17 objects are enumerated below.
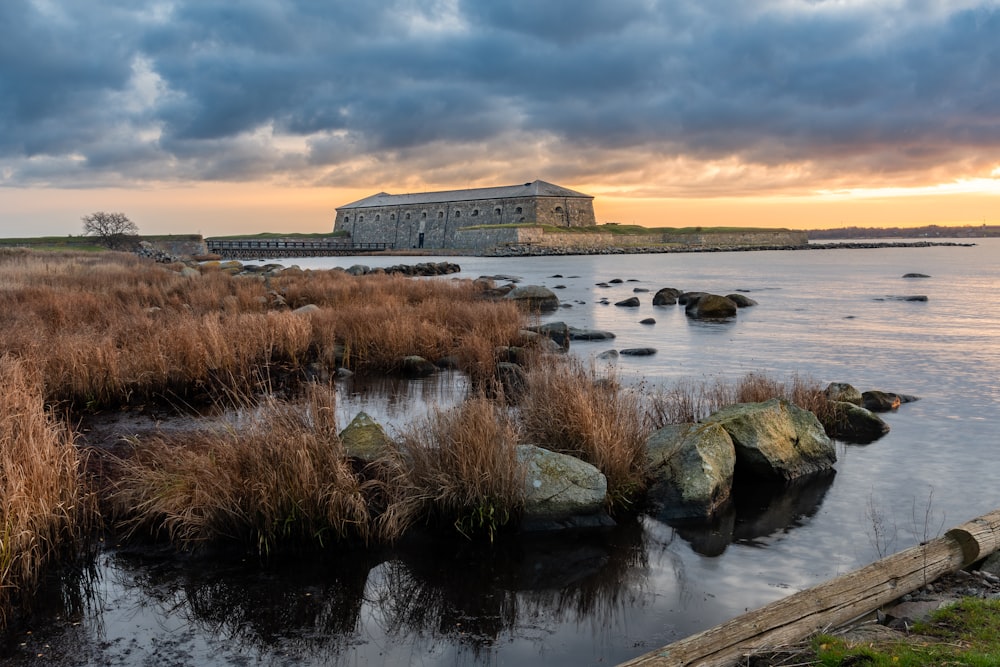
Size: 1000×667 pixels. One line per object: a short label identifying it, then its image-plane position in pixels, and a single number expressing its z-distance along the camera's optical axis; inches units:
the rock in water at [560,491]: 255.0
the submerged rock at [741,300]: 1097.4
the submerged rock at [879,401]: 449.1
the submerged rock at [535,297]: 996.4
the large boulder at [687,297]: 1057.9
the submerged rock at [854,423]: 385.4
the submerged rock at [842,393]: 418.9
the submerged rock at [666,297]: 1110.1
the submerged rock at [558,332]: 659.1
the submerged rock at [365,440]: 271.0
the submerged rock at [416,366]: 519.5
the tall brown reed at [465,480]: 245.9
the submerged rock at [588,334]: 723.4
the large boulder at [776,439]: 312.0
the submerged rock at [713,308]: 958.4
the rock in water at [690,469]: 276.1
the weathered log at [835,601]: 149.9
